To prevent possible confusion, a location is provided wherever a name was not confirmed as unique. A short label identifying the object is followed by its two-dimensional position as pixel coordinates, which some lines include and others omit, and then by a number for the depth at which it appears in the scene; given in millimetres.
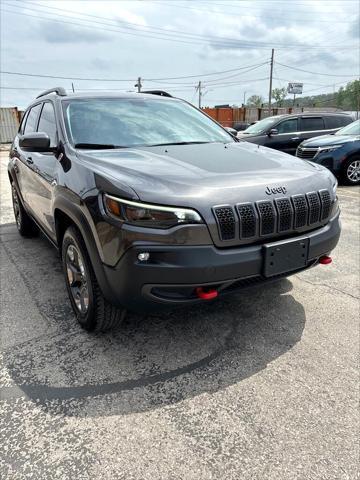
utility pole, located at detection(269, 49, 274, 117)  52016
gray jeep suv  2152
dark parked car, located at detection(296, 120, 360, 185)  8766
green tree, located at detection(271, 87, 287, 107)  107750
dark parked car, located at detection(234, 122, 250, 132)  14439
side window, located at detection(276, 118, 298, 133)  11273
